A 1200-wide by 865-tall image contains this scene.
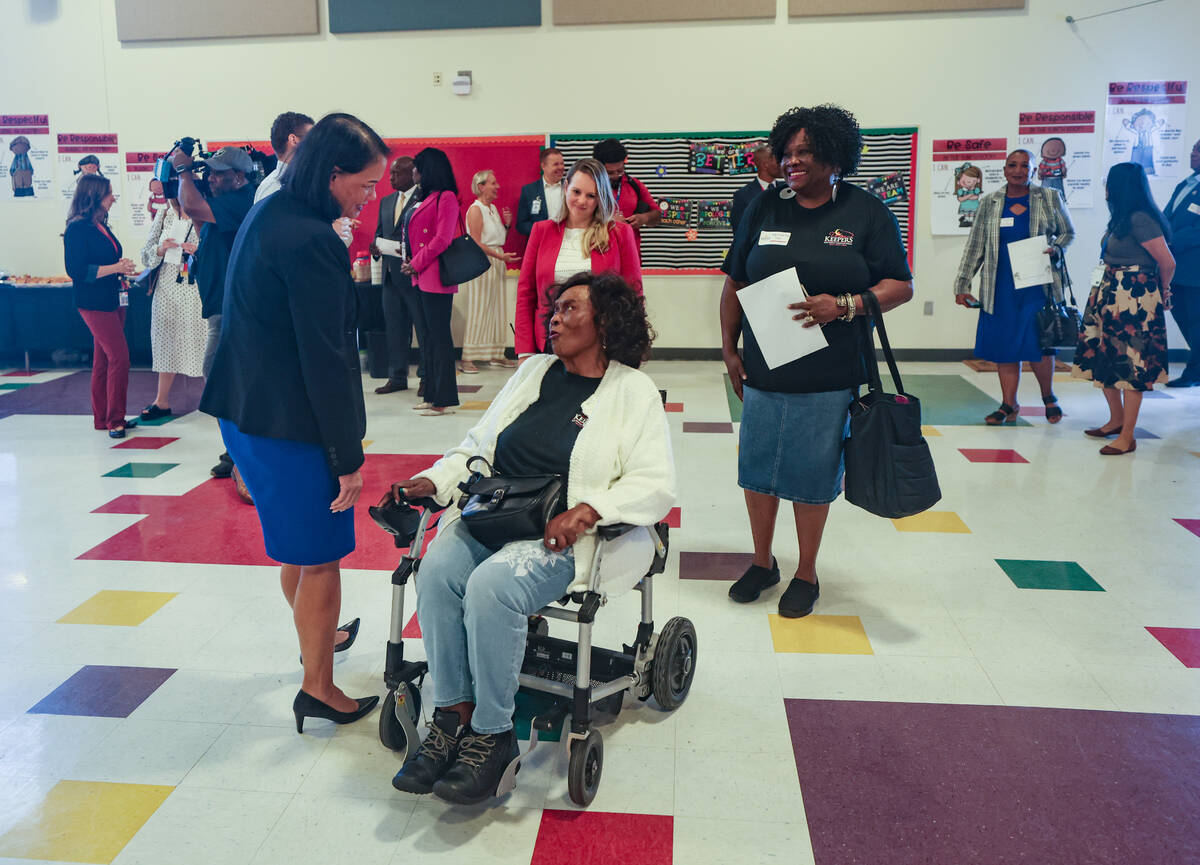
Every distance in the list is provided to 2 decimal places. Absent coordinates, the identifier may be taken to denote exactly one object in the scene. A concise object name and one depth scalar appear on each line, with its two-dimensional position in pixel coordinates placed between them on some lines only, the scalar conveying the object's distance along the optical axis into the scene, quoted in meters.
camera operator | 4.04
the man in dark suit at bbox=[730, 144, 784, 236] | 5.43
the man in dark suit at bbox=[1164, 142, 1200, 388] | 6.67
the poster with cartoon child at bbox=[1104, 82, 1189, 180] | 7.65
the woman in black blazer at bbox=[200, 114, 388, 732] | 2.17
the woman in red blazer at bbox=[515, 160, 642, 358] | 3.78
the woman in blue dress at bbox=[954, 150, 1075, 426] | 5.50
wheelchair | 2.17
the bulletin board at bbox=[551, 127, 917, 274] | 7.96
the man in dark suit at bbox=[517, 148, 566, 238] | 7.40
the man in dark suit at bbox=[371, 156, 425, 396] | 6.71
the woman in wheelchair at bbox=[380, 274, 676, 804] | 2.11
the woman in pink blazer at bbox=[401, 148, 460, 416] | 5.94
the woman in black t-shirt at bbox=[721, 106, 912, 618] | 2.91
